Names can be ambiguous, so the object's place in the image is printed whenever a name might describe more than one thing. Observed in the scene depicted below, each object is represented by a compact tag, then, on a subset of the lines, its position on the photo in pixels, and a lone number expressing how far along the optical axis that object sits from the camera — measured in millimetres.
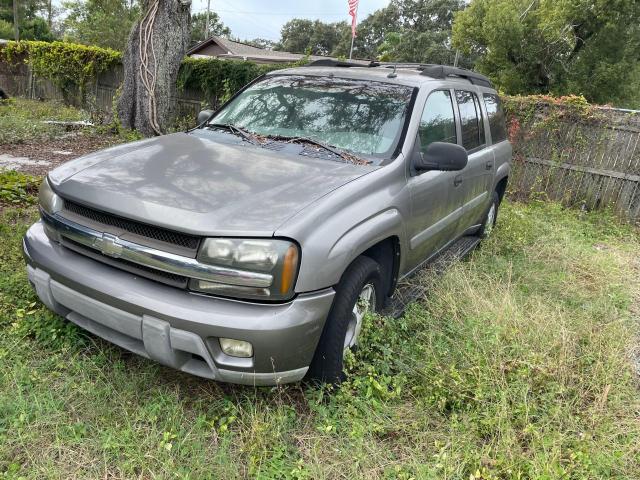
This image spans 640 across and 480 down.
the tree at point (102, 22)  28078
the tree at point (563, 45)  18609
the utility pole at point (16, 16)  33819
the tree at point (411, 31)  43688
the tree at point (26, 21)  39672
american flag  16741
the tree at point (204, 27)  50794
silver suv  2285
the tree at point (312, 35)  60719
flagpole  16719
